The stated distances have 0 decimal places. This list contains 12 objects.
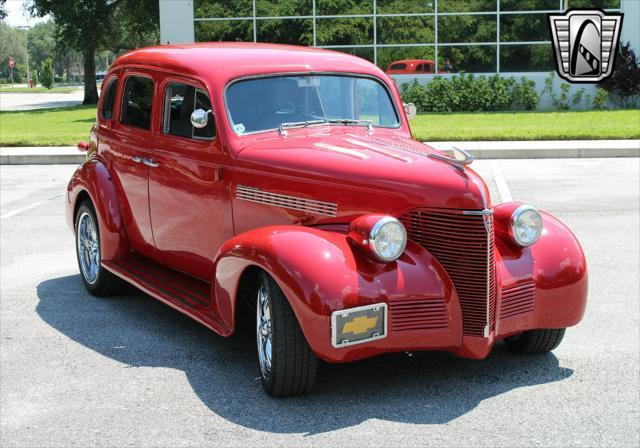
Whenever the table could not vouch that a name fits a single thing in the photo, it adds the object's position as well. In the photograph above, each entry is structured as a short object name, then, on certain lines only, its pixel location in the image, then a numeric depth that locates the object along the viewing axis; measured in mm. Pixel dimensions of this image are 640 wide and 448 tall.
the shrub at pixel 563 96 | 28891
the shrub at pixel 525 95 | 28859
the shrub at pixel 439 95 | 29031
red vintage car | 4949
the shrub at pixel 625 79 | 28203
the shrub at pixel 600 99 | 28281
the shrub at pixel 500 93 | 28844
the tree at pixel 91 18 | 37750
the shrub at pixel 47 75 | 87838
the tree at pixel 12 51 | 137875
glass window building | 29297
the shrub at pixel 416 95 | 29094
